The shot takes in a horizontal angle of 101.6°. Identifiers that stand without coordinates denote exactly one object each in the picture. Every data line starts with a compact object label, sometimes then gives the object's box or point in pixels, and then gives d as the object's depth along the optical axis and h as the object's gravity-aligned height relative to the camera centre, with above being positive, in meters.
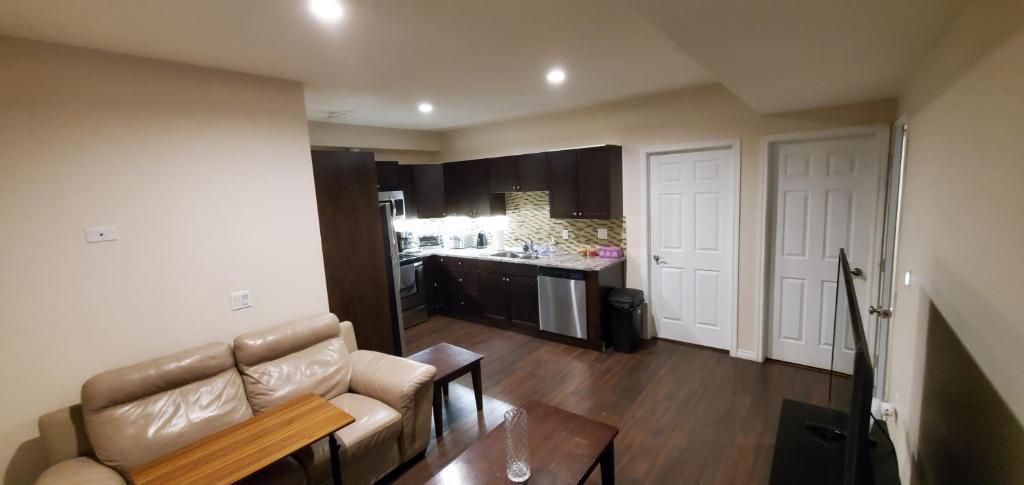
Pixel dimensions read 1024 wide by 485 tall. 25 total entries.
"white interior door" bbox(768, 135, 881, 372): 3.16 -0.36
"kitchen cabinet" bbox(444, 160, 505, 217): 5.21 +0.19
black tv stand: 1.60 -1.11
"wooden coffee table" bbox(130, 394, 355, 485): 1.69 -1.01
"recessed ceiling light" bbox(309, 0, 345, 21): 1.73 +0.87
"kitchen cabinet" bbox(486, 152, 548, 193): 4.67 +0.35
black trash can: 4.00 -1.16
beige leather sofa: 1.98 -1.01
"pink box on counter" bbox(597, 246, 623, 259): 4.38 -0.55
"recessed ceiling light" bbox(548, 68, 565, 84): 2.93 +0.92
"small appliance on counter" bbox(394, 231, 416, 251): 5.46 -0.40
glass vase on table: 1.78 -1.05
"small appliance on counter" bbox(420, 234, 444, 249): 5.82 -0.46
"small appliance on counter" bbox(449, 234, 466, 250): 5.79 -0.48
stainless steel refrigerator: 3.83 -0.51
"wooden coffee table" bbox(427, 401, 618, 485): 1.81 -1.16
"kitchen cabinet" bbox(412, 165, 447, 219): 5.46 +0.24
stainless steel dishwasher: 4.18 -1.01
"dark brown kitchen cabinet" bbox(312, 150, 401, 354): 3.31 -0.26
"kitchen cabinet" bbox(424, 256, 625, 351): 4.14 -1.03
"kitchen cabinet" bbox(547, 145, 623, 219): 4.19 +0.19
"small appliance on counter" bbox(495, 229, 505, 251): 5.39 -0.45
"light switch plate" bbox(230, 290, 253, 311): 2.68 -0.53
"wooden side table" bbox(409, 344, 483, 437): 2.84 -1.10
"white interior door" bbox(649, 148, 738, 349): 3.79 -0.48
